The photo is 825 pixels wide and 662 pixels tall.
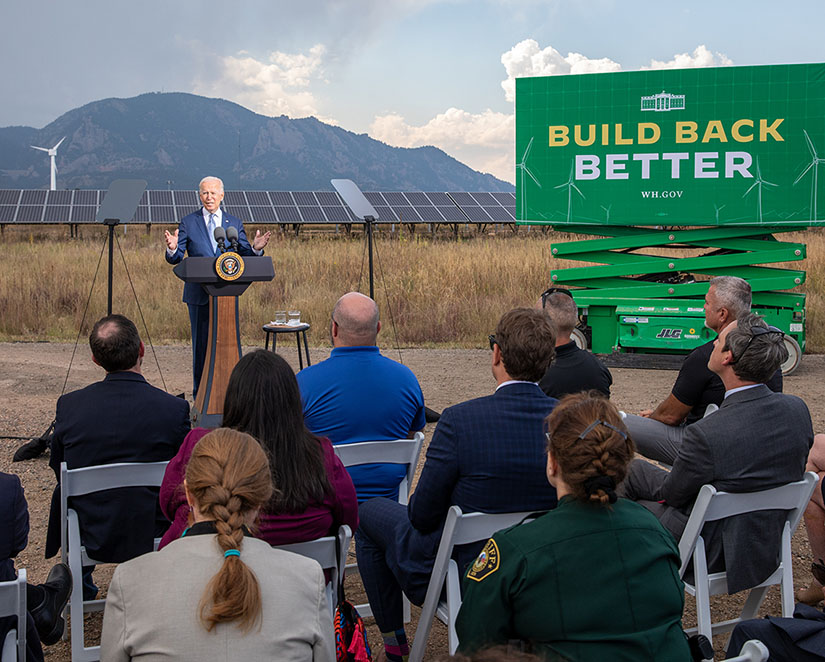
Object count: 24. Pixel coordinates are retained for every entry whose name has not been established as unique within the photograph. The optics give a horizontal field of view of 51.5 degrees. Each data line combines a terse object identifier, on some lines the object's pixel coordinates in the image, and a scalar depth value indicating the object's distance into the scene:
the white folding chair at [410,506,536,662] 2.61
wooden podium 5.87
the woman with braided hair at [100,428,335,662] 1.74
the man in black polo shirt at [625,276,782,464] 4.05
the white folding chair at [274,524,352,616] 2.66
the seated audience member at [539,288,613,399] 4.05
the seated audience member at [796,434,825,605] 3.57
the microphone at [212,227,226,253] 5.96
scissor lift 9.00
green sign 8.98
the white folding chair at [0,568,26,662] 2.26
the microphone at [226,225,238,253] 6.03
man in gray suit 2.93
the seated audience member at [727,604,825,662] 2.14
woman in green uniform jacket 1.84
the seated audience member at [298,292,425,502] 3.43
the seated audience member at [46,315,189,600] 3.14
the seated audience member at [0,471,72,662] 2.49
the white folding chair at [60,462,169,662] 2.92
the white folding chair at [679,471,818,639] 2.85
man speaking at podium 6.32
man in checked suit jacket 2.66
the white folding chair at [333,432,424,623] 3.24
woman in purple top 2.63
